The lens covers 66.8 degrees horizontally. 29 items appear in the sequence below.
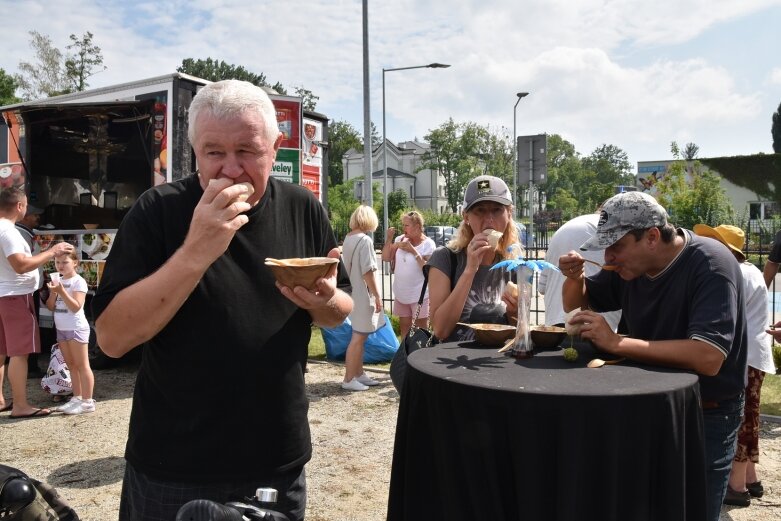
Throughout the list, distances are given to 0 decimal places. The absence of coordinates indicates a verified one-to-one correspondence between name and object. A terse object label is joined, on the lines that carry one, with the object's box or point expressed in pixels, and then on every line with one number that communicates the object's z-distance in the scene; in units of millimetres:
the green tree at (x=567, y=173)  91125
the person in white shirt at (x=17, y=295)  5164
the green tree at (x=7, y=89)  32750
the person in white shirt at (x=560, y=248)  4012
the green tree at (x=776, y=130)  57281
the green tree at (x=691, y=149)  76269
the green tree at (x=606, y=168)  98688
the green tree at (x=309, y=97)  57094
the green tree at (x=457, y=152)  53812
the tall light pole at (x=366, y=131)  11805
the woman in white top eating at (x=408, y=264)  6664
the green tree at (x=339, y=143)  71294
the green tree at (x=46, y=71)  33375
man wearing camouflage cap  2143
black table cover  1807
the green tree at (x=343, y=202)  38256
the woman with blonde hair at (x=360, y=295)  6195
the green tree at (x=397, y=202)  47678
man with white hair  1519
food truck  6324
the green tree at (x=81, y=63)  34562
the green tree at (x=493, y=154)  53838
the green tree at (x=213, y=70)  51431
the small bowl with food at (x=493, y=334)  2613
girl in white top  5373
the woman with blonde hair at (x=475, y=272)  2932
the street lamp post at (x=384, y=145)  18109
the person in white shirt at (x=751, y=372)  3660
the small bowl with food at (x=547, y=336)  2576
